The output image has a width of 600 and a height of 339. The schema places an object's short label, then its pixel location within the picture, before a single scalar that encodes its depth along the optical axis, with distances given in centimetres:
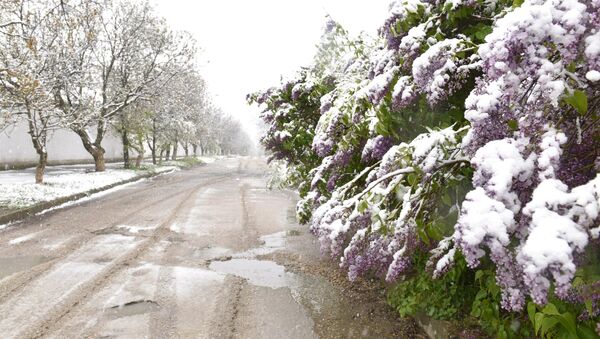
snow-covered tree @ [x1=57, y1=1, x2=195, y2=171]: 2198
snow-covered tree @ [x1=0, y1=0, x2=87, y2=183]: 1303
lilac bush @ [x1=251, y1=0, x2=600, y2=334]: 195
